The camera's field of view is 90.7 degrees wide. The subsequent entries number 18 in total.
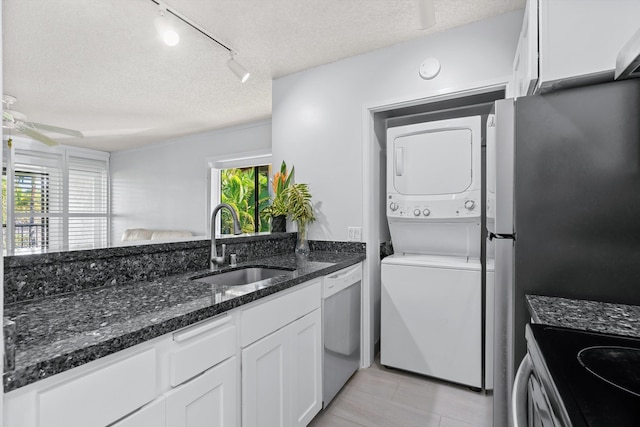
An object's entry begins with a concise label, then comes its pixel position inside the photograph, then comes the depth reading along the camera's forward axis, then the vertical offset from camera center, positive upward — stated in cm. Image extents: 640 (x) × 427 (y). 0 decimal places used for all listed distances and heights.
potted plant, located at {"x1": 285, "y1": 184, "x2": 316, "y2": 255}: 256 +4
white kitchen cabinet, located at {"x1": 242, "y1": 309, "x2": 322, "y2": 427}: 128 -75
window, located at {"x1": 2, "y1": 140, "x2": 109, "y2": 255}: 481 +30
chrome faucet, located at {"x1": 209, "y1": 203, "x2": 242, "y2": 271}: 181 -17
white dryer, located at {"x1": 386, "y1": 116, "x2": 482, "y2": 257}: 224 +22
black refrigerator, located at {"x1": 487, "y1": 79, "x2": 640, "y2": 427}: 114 +7
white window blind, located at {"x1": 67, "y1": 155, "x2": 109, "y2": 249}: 552 +28
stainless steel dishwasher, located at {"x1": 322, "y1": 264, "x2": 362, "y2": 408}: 187 -74
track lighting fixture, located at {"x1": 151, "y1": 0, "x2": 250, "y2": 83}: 185 +123
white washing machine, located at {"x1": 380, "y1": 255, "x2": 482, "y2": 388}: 210 -71
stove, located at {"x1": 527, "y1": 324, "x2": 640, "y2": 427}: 53 -33
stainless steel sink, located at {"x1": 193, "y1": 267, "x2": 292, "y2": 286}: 183 -37
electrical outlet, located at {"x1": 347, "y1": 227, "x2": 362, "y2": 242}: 249 -15
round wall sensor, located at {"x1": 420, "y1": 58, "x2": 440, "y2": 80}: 222 +104
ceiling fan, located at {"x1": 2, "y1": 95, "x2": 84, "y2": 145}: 238 +67
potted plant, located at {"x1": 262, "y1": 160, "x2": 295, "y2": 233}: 263 +10
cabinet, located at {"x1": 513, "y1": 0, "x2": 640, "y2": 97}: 123 +72
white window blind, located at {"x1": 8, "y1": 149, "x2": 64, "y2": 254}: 486 +24
